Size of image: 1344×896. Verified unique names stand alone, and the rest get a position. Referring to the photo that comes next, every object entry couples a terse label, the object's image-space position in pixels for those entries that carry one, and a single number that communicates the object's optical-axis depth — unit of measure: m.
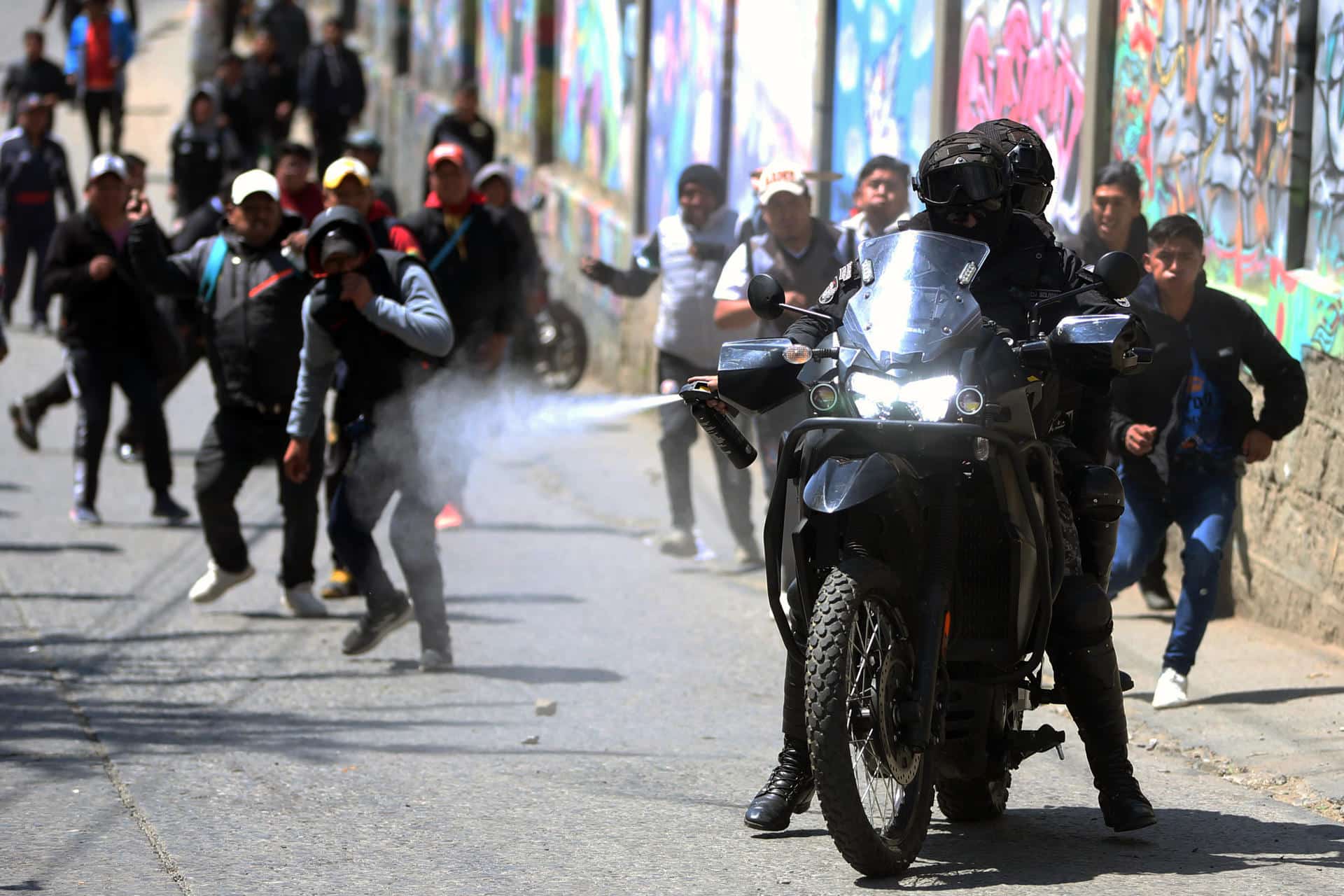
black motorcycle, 9.71
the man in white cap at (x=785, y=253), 18.22
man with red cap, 20.70
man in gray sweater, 15.69
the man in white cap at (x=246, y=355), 18.00
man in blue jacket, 49.22
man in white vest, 20.73
